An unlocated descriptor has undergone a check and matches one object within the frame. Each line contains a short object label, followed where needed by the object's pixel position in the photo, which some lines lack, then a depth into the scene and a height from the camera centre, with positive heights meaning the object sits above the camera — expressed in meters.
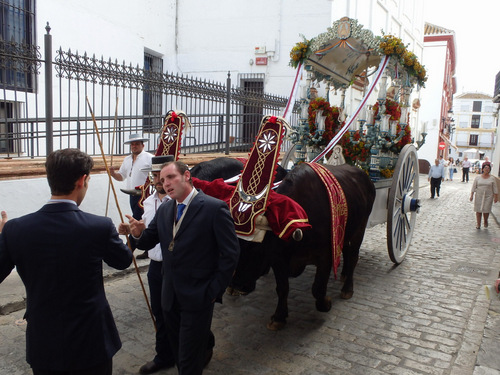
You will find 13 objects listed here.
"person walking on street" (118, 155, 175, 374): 3.23 -1.36
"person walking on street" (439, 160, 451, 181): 29.73 -2.11
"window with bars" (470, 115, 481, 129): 70.62 +3.58
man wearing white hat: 5.62 -0.48
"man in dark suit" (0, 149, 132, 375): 1.94 -0.65
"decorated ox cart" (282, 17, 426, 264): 6.09 +0.26
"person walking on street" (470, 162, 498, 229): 9.96 -1.23
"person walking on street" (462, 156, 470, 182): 25.72 -1.80
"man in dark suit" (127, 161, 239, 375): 2.62 -0.79
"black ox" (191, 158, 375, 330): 3.42 -0.98
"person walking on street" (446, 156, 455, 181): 29.35 -1.89
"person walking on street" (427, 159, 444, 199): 15.94 -1.36
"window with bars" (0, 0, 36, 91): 9.23 +2.41
